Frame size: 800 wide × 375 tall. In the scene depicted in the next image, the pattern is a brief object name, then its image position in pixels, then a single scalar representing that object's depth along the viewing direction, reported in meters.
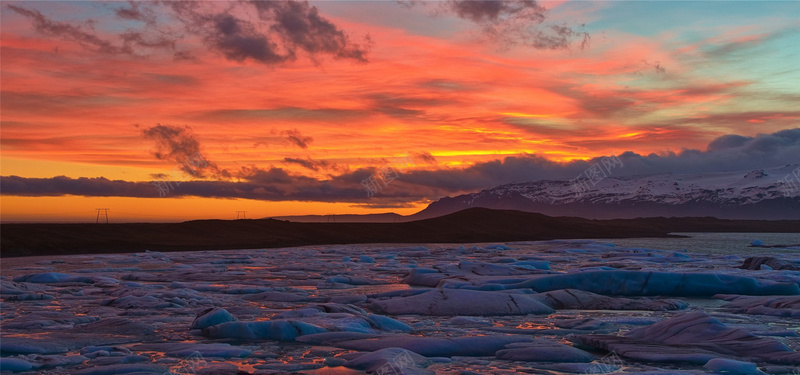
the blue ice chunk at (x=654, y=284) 18.86
